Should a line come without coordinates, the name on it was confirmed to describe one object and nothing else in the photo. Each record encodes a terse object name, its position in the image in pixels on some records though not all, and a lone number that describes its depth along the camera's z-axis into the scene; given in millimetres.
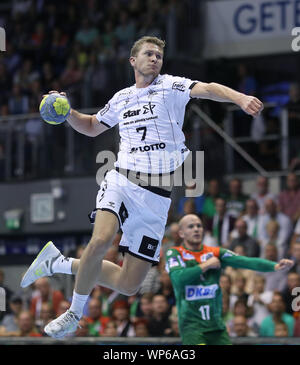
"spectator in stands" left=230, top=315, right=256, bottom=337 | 14719
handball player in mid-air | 10203
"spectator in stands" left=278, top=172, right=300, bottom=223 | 16984
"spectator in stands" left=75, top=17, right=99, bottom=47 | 22931
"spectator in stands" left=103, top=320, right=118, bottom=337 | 15781
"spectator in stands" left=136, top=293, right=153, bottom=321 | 15609
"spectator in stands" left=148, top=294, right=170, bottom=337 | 15227
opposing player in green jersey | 12016
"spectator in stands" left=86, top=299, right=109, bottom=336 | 16266
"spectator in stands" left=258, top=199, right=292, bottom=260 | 16422
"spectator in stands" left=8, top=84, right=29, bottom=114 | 21533
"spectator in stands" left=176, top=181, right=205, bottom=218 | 17562
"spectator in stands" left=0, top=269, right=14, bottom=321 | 17969
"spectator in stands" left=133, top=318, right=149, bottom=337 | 15312
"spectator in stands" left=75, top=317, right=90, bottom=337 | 16166
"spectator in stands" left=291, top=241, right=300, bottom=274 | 15234
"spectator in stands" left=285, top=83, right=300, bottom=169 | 18234
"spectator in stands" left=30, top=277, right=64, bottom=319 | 17400
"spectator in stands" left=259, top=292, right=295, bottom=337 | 14555
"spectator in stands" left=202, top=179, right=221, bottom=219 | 17531
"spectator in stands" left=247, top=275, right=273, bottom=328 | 15000
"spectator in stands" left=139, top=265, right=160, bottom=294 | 16188
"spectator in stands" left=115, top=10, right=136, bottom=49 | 21559
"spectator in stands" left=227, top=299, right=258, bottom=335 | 14958
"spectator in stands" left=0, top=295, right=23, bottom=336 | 17469
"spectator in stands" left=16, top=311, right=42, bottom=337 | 16531
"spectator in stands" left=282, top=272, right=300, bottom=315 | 14914
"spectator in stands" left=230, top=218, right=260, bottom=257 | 16219
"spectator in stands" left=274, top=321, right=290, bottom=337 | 14438
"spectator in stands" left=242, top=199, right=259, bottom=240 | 16797
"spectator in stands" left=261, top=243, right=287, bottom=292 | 15641
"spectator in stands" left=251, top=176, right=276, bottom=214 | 17297
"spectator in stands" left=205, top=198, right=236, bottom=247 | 17016
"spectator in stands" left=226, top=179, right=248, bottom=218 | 17516
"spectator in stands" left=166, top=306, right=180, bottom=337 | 14895
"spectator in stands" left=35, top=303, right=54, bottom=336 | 16969
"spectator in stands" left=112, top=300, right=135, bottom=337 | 15664
